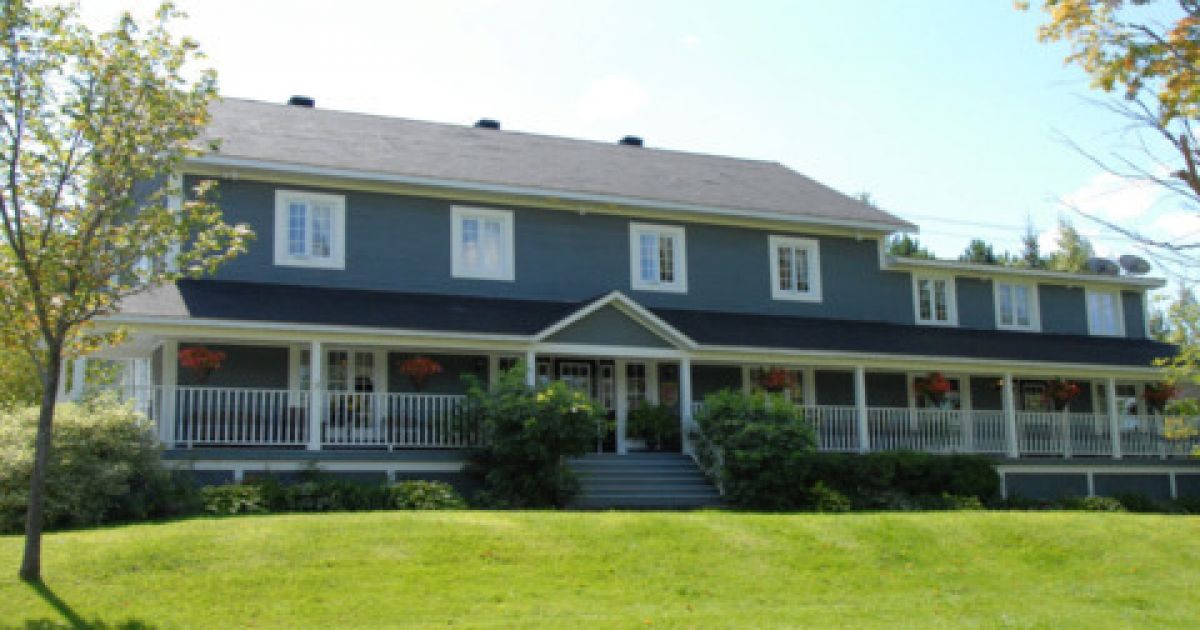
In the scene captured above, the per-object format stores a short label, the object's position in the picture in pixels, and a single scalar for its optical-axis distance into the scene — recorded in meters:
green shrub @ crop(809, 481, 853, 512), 19.97
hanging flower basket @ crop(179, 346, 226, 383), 18.72
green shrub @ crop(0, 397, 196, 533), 14.68
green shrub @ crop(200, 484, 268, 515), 16.03
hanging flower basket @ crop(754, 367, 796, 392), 23.89
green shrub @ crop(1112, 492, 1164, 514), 24.16
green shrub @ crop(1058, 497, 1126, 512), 23.16
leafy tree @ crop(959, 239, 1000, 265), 51.88
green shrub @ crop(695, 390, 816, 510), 19.77
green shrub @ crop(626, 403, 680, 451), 22.05
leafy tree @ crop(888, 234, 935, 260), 49.12
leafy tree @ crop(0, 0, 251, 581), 11.65
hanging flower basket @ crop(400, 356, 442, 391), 20.34
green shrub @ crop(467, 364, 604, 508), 18.52
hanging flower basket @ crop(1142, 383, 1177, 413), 28.12
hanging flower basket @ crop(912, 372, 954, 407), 25.19
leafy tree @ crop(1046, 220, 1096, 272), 53.69
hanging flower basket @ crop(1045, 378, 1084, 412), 26.73
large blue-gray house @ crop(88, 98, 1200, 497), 19.42
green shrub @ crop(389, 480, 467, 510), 17.58
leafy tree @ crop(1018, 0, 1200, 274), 11.70
